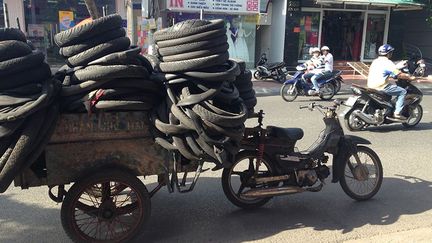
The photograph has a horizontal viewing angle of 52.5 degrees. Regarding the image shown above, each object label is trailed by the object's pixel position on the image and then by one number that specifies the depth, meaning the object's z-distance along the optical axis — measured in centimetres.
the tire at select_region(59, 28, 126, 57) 345
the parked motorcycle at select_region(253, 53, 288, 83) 1593
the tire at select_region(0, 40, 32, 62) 317
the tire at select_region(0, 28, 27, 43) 327
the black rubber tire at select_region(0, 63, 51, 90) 321
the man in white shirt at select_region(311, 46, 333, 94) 1238
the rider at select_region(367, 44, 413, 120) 812
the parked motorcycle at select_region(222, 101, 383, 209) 430
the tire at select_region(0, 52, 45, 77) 313
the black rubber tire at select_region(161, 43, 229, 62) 351
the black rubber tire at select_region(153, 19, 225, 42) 352
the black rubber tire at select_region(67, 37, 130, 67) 342
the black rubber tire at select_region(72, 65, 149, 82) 336
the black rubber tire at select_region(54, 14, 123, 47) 340
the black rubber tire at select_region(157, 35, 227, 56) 350
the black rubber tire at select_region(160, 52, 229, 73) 348
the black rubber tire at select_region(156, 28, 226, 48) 350
